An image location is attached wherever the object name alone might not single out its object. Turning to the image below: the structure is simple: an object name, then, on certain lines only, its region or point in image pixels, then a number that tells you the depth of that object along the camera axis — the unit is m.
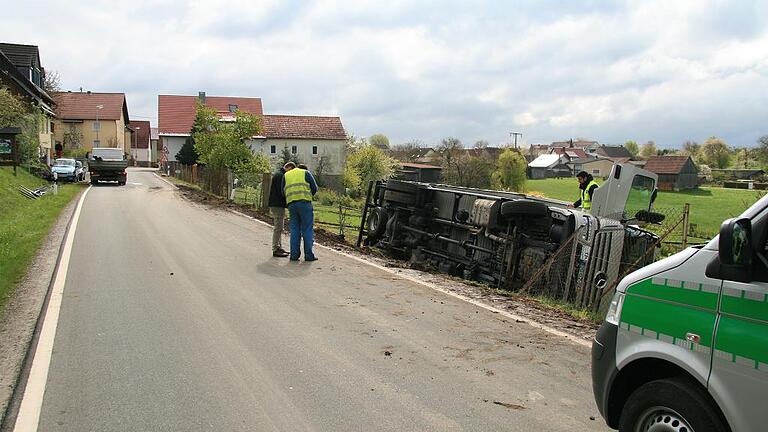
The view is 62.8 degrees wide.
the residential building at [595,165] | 129.88
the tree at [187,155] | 55.56
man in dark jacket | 11.86
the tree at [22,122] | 34.47
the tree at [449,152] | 87.59
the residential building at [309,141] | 64.06
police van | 2.96
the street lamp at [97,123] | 78.09
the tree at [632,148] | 169.70
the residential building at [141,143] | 107.38
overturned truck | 9.62
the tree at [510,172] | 87.56
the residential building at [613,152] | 166.75
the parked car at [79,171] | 39.51
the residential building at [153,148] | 110.99
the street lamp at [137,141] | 104.03
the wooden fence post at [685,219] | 9.07
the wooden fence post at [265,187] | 21.03
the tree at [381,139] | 124.25
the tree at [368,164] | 70.81
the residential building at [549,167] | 131.25
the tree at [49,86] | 58.88
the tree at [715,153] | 121.50
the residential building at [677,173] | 93.88
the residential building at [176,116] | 71.62
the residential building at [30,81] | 42.56
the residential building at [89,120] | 75.88
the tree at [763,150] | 68.50
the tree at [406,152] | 110.81
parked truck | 37.19
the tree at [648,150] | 151.07
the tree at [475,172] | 84.75
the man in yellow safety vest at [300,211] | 11.44
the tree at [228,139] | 28.03
